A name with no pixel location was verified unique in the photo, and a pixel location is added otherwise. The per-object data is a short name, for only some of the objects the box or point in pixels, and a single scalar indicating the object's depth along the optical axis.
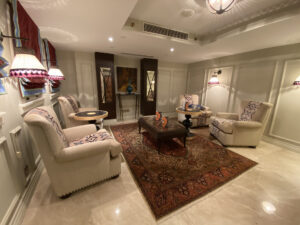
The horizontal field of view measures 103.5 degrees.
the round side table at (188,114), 2.82
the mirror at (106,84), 3.64
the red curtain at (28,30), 1.46
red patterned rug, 1.44
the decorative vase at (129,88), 4.12
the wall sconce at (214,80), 3.68
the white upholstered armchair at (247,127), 2.43
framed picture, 4.12
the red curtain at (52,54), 2.71
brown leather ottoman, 2.19
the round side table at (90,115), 2.20
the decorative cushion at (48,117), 1.25
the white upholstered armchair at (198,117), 3.68
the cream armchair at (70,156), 1.14
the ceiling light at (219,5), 1.27
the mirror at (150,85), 4.29
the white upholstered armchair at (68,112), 2.48
